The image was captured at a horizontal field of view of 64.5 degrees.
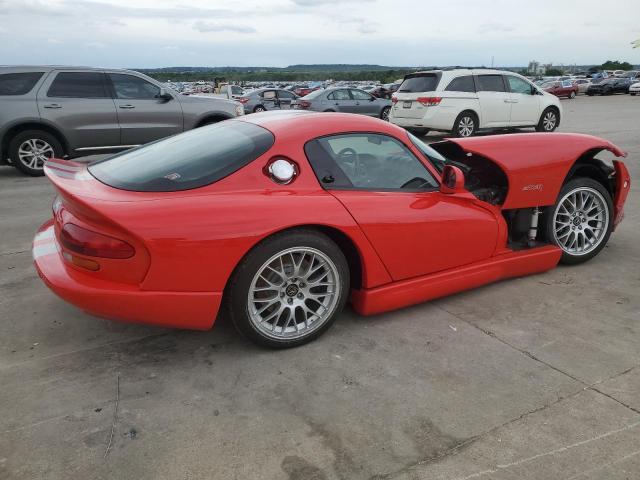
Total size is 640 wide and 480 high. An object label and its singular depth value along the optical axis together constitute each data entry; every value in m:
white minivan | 11.66
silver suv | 7.84
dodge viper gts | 2.50
